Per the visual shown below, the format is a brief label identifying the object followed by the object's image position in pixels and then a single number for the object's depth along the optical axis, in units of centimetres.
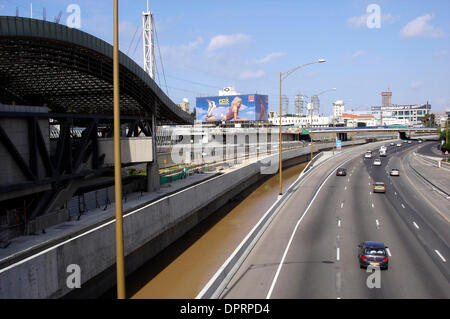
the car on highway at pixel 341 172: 5752
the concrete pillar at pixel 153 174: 3148
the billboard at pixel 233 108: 12588
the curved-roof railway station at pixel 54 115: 1823
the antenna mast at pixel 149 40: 6275
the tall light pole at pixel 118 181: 942
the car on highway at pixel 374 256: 1847
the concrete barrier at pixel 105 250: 1298
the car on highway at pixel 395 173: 5716
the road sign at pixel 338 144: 9778
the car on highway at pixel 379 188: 4181
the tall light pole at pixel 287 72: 3466
